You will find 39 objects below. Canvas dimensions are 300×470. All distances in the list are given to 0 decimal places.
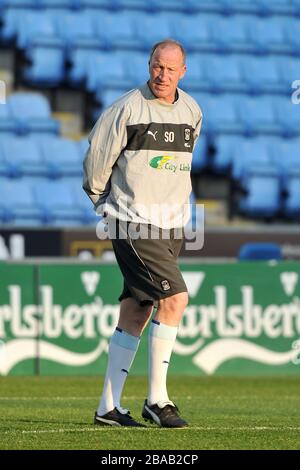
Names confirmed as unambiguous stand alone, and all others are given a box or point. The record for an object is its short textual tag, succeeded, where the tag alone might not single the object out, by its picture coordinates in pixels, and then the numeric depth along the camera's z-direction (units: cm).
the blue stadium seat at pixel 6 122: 1703
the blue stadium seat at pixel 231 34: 1992
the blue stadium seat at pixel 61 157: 1661
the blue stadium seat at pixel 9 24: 1827
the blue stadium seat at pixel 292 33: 2069
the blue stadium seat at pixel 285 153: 1826
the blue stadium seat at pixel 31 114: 1712
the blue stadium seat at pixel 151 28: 1941
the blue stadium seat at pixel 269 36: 2031
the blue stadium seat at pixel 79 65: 1834
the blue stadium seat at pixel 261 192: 1753
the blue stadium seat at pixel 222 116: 1822
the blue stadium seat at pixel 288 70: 1983
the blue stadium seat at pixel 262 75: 1950
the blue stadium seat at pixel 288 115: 1900
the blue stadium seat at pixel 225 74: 1922
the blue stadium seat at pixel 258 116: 1867
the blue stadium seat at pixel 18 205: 1567
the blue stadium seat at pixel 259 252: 1407
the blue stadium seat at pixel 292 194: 1762
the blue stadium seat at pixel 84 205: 1597
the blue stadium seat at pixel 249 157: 1791
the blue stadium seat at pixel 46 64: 1819
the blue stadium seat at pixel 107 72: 1806
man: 640
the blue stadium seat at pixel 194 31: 1964
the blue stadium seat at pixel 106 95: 1786
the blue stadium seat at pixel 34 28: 1823
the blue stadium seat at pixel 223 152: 1786
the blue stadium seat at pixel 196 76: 1884
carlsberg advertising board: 1271
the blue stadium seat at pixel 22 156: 1639
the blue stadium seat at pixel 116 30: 1900
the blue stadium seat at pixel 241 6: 2055
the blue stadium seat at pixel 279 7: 2100
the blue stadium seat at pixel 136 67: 1859
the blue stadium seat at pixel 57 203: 1587
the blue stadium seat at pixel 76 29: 1856
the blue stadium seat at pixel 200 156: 1781
